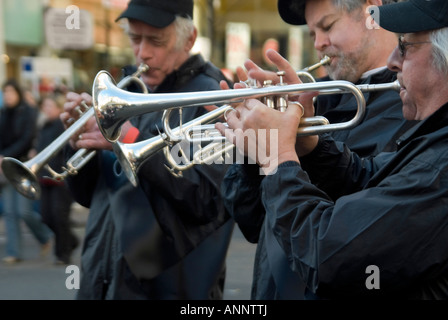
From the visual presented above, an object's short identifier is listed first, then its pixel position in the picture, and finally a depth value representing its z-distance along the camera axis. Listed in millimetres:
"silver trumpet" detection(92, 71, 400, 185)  1911
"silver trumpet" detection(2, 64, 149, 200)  2924
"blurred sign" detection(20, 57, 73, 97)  11797
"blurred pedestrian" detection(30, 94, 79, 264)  6572
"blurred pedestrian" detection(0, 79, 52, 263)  6840
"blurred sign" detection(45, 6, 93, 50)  8367
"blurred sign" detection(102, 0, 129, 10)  14287
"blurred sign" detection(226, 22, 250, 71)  15766
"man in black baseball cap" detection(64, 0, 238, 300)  2736
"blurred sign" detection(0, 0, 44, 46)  15844
